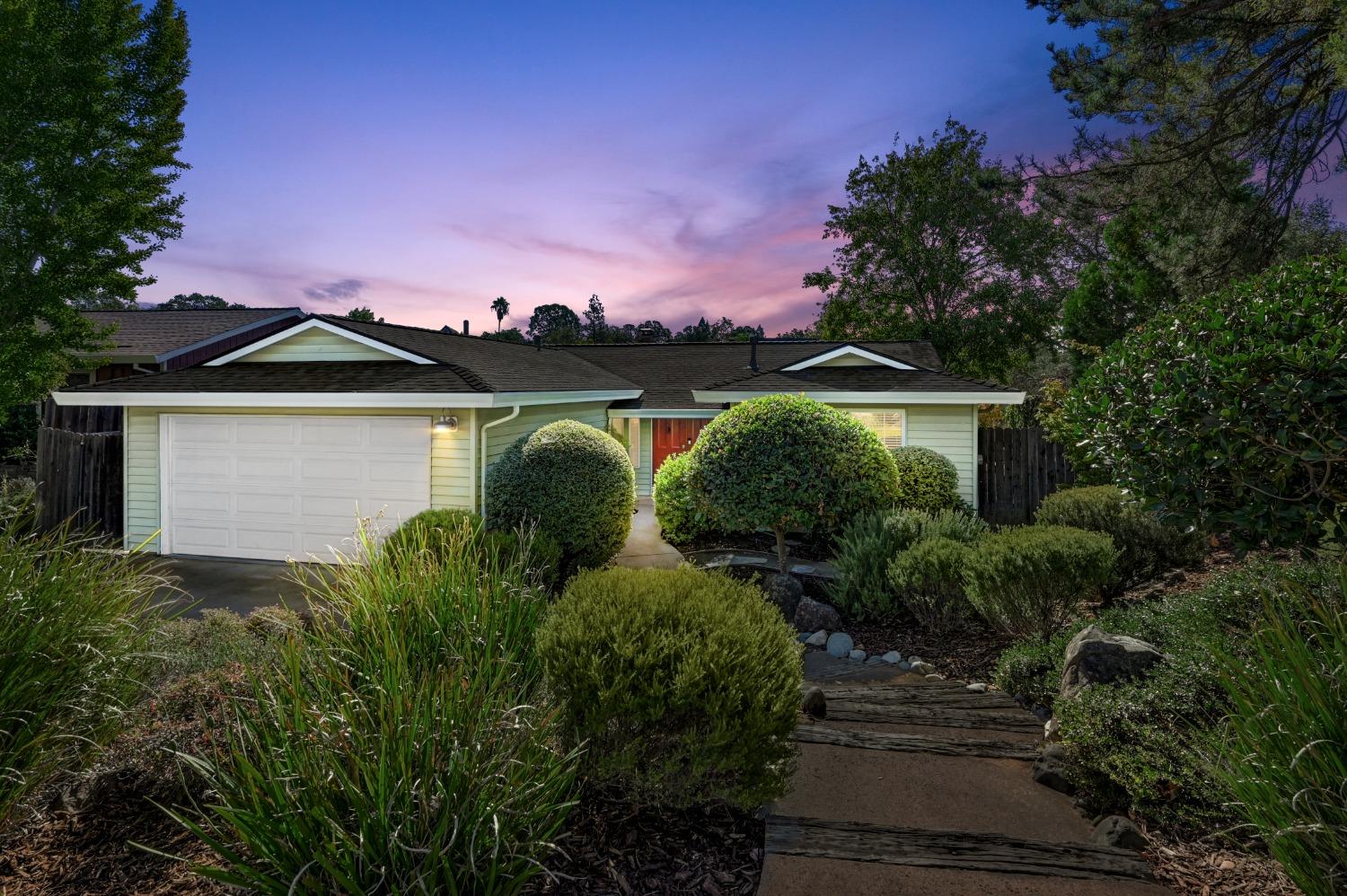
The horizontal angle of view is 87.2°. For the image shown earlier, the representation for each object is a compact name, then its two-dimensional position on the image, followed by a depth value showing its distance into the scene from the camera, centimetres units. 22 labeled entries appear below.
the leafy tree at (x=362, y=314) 4214
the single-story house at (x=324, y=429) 1063
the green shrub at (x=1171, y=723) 329
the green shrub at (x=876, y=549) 767
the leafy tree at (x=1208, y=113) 782
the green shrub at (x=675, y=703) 300
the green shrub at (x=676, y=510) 1190
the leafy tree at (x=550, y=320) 6722
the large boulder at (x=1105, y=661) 446
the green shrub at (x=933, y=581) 688
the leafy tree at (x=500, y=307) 6034
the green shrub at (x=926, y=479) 1266
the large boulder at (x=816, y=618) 750
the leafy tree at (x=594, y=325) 5178
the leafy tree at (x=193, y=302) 5397
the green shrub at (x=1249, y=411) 419
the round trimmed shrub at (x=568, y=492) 1000
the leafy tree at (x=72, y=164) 1565
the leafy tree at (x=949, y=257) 2931
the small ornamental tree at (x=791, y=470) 854
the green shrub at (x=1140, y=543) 795
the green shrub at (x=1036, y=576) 609
